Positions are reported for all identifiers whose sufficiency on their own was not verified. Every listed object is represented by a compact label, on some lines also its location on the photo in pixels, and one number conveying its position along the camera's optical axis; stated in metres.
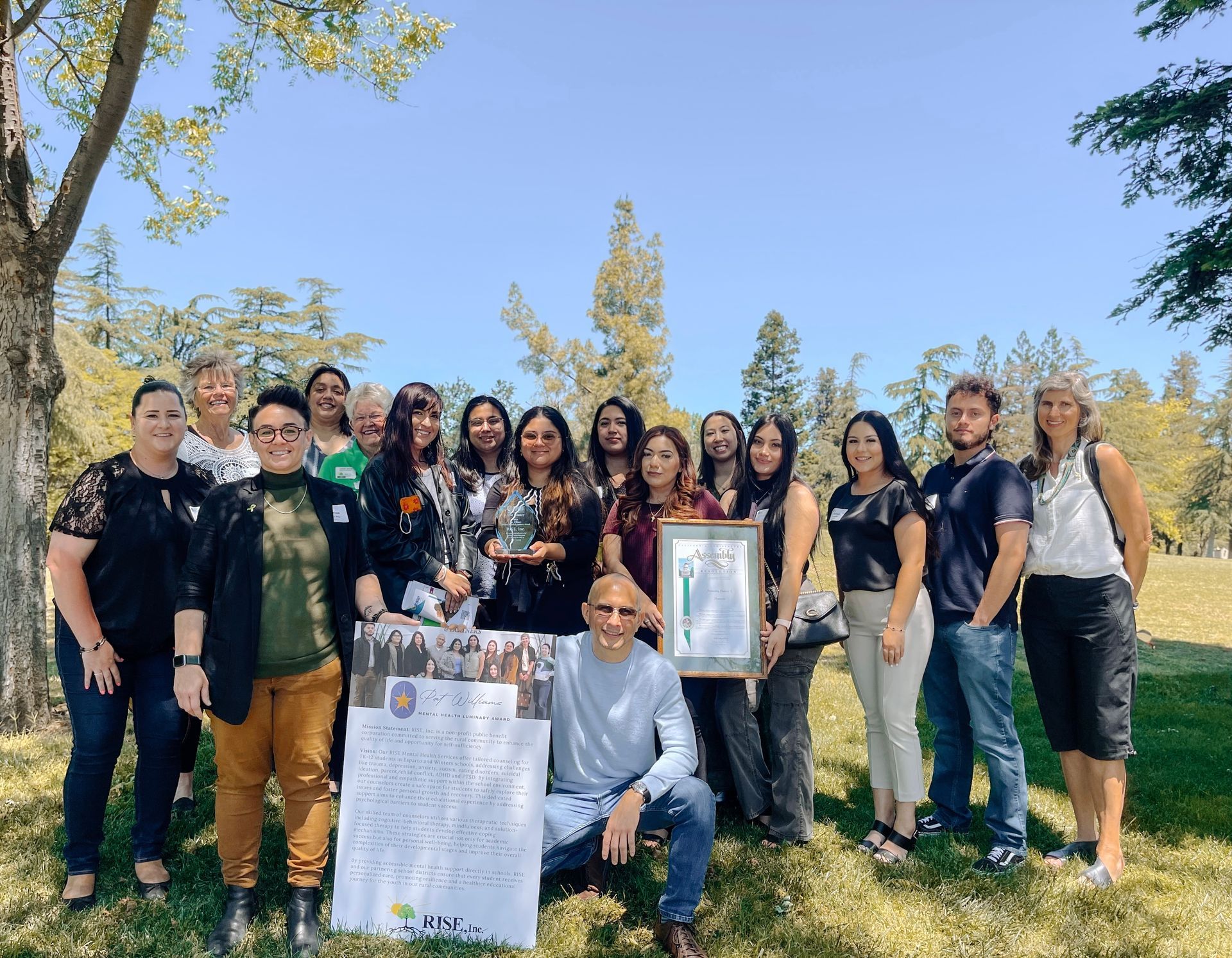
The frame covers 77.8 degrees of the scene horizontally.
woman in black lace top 3.68
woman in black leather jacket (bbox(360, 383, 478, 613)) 4.39
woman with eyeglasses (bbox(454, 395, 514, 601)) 4.95
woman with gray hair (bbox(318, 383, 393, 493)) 5.30
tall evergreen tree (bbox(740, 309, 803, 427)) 55.47
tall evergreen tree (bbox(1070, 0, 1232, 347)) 8.48
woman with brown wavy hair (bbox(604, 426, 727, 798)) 4.58
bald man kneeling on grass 3.56
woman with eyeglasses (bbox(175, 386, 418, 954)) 3.44
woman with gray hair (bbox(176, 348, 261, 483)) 4.45
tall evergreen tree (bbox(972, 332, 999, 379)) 58.72
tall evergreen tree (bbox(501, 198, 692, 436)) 31.69
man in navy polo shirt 4.36
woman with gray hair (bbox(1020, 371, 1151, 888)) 4.26
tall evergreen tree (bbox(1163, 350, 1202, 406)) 72.56
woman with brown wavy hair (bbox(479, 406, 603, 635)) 4.62
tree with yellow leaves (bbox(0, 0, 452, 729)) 6.30
